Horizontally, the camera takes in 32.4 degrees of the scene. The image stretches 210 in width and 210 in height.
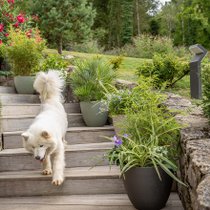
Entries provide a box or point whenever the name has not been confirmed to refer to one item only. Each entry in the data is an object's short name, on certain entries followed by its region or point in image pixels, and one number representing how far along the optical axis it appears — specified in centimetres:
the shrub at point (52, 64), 627
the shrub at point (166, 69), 559
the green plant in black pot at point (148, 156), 302
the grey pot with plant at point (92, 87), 505
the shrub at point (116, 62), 698
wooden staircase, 354
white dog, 349
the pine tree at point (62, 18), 1314
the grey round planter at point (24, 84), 621
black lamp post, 416
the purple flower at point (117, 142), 314
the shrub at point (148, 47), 1246
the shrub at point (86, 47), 1409
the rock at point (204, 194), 192
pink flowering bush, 780
